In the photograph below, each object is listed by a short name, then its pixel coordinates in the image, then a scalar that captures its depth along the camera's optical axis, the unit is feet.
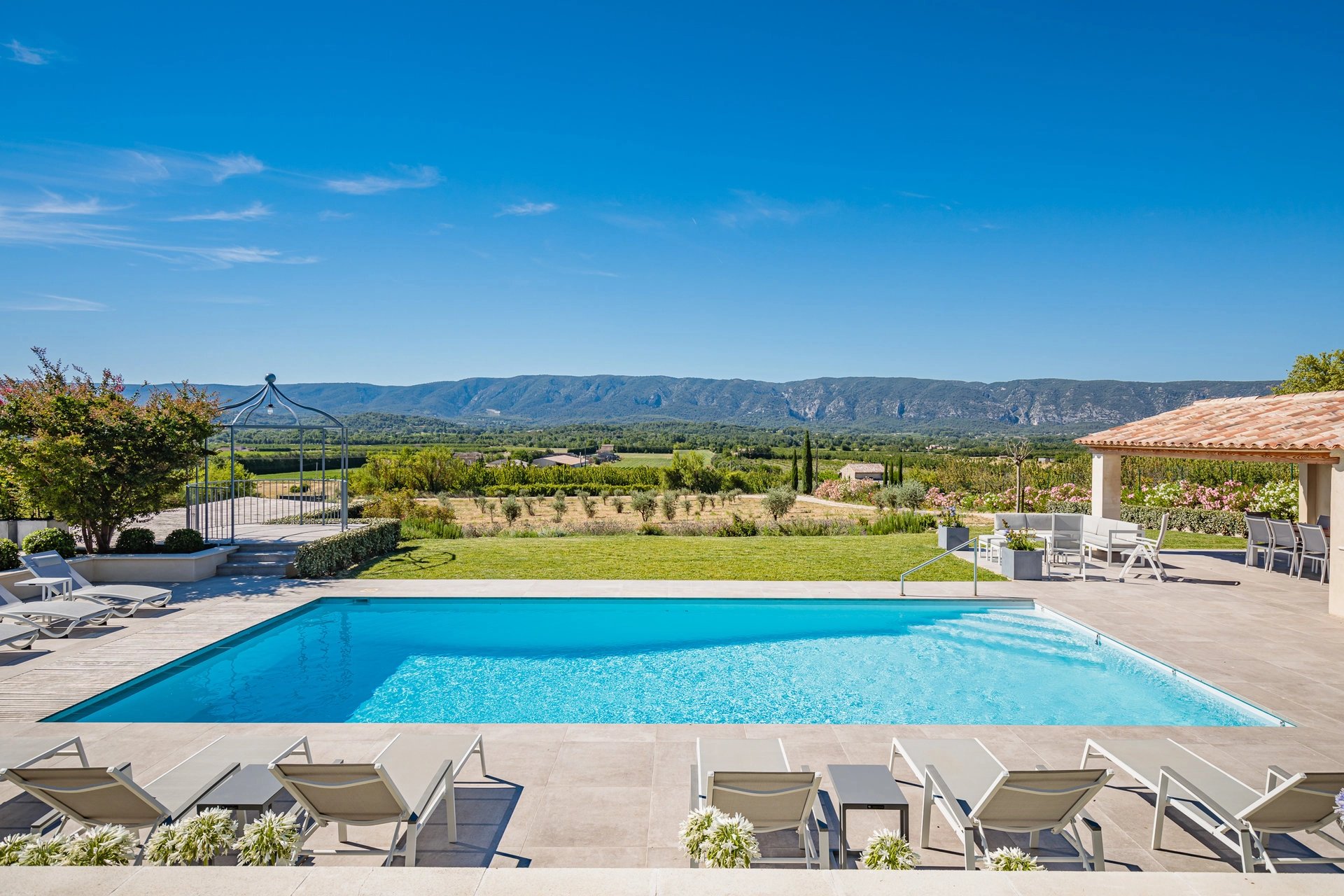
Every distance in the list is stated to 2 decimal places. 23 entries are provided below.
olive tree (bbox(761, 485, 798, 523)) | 70.28
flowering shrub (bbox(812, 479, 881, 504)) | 99.25
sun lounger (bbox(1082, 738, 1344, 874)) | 10.46
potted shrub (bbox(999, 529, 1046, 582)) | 34.76
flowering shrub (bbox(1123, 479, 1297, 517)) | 46.11
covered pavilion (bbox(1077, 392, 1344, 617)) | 30.01
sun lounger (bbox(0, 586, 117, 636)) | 24.36
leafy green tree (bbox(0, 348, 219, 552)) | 32.60
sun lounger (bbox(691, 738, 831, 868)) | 10.34
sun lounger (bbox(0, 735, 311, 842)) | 10.35
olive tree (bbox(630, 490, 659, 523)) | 72.08
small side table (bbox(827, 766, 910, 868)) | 10.76
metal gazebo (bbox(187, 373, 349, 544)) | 41.50
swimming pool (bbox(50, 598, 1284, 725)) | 19.71
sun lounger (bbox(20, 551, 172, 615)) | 27.58
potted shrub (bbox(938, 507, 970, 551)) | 42.19
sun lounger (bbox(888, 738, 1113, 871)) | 10.39
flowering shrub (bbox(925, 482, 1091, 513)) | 61.67
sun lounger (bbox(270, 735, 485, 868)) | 10.30
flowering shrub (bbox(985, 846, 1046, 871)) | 9.35
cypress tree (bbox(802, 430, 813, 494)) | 118.62
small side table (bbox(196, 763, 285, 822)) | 10.85
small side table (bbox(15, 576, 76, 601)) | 27.58
